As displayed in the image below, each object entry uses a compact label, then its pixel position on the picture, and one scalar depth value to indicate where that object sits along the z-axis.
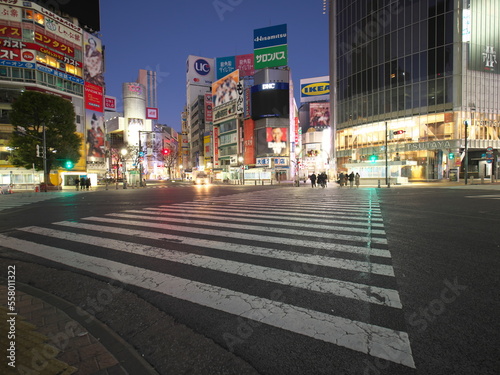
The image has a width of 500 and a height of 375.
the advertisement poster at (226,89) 60.69
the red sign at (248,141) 57.84
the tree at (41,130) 31.84
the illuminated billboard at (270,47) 56.06
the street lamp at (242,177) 49.05
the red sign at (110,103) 71.61
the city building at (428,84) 38.16
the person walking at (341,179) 31.06
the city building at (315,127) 78.25
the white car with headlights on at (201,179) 47.91
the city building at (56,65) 40.51
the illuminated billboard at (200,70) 96.69
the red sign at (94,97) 50.94
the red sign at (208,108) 72.99
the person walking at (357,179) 31.22
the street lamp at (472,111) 38.57
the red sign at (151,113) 101.88
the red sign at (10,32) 39.72
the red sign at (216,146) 69.88
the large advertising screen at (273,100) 55.34
